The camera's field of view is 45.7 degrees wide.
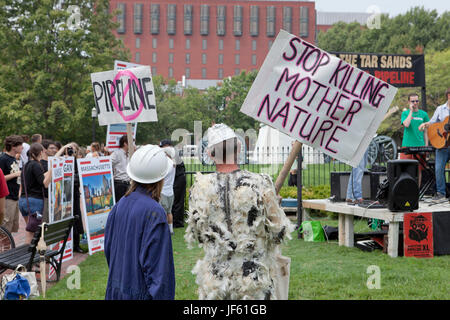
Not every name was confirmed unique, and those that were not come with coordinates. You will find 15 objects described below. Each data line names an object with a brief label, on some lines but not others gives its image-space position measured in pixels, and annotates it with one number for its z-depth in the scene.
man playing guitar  10.14
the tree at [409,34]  53.72
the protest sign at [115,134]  10.63
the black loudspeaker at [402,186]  8.41
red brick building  112.19
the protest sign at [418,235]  8.39
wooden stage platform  8.48
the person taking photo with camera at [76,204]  9.72
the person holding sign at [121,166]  9.98
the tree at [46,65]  32.56
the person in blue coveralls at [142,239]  3.24
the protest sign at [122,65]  9.80
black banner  10.37
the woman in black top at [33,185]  8.00
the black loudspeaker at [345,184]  10.05
